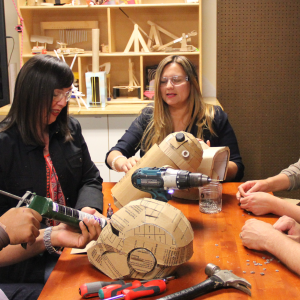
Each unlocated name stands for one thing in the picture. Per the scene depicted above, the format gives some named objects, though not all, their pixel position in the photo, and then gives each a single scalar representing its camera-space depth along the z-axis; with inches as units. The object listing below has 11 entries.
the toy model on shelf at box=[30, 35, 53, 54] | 134.7
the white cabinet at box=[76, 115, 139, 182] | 124.3
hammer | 36.0
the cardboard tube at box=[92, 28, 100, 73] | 126.8
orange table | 37.6
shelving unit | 132.9
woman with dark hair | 59.6
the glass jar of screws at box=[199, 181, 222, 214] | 58.4
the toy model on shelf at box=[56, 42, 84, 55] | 131.9
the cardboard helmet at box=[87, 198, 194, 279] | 37.6
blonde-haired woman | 82.5
